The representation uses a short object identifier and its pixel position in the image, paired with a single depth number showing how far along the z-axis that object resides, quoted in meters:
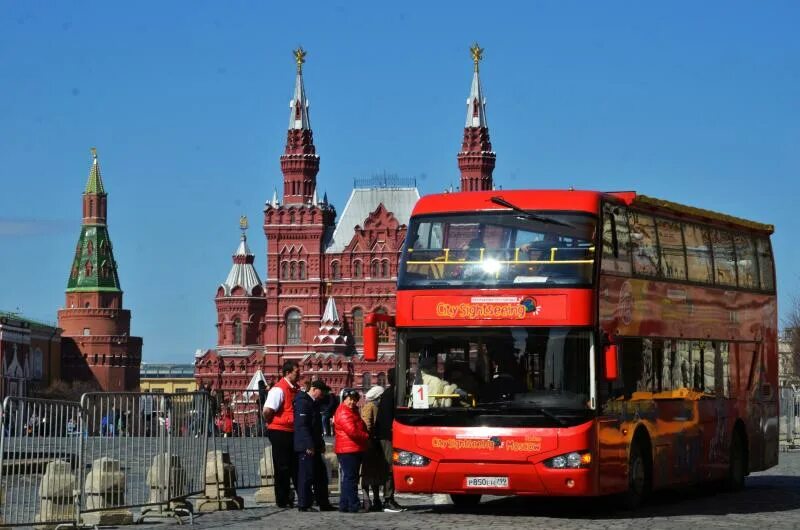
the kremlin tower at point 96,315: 143.50
